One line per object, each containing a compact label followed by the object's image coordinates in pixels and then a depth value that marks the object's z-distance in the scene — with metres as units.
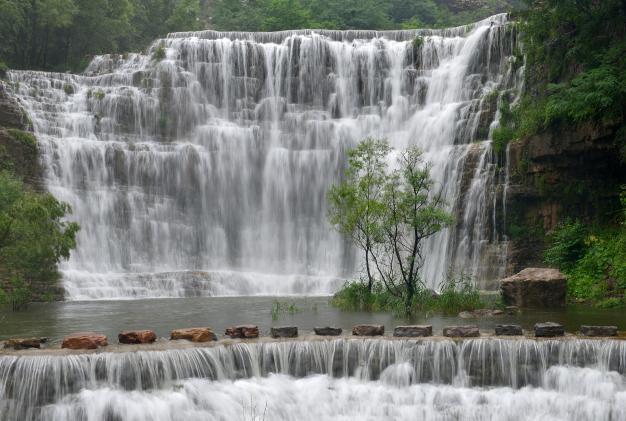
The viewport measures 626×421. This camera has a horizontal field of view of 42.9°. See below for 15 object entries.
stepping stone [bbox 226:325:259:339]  17.08
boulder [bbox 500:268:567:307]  24.52
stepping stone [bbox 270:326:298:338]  17.12
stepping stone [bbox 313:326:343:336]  17.33
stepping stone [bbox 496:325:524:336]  17.23
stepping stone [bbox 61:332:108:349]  15.51
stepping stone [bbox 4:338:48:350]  15.59
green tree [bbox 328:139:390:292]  25.56
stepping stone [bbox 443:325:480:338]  16.83
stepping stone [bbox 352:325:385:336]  17.23
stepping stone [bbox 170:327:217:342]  16.47
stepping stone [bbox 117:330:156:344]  16.34
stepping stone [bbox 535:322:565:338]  16.80
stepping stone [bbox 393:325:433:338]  17.03
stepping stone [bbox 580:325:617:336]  16.83
